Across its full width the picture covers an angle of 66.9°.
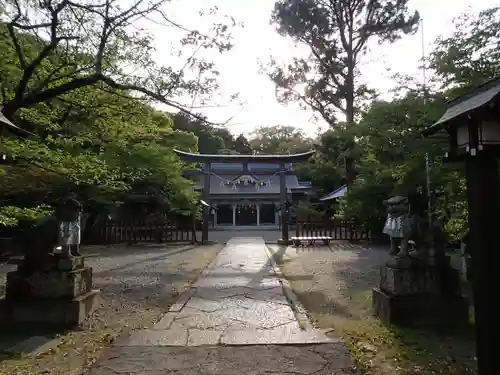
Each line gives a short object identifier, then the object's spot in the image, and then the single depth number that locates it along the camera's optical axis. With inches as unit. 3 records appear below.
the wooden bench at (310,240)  659.4
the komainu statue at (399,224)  220.2
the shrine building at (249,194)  1264.8
